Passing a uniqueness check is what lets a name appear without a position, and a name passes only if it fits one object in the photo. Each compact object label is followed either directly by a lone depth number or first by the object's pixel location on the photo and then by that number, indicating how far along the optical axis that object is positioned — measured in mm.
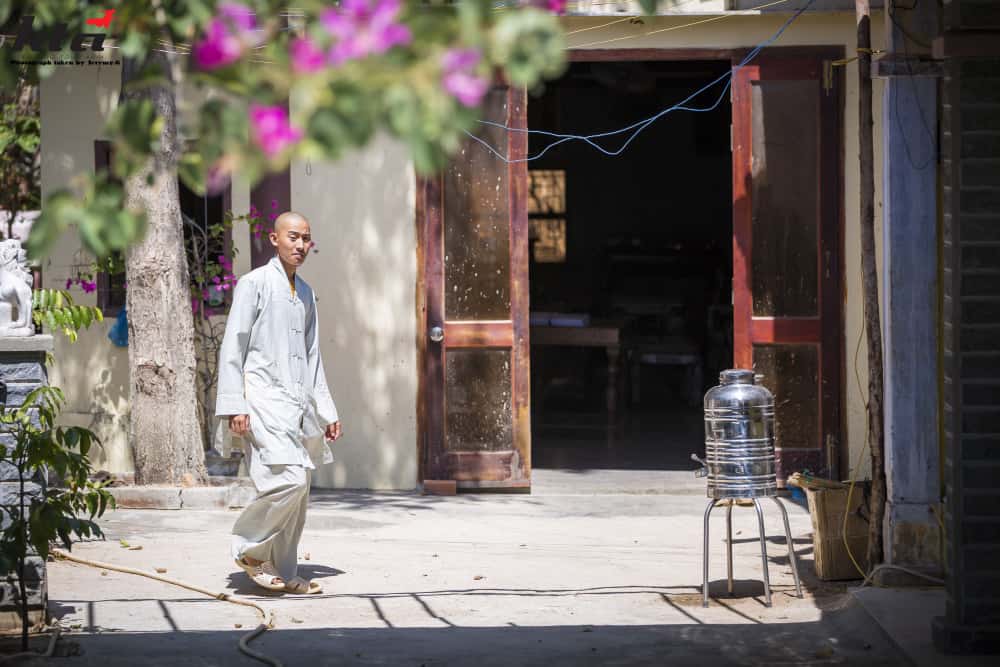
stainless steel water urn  12273
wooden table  23347
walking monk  12854
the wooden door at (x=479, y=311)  18091
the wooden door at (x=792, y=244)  17907
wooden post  13002
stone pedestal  11176
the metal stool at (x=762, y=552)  12259
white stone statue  11282
